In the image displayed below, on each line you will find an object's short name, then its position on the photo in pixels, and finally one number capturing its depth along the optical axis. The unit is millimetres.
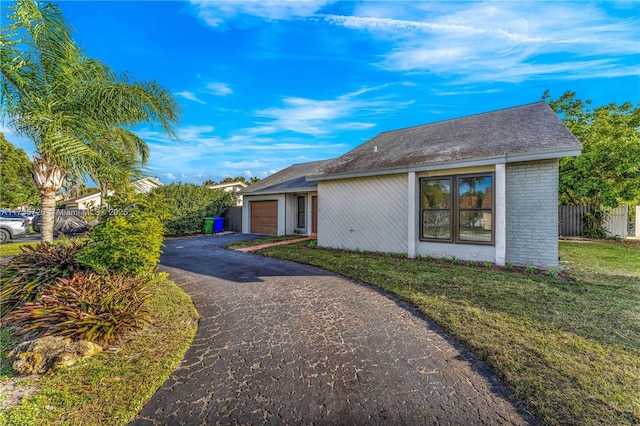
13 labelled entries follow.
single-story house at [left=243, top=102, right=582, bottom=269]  6898
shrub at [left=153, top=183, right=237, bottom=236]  15503
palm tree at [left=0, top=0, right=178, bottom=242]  4680
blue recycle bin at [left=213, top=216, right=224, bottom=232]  17144
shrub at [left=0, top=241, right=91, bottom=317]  4453
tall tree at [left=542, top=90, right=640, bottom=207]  12117
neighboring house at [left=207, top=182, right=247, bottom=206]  25319
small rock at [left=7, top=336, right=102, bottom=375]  2787
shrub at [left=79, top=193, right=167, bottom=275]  4516
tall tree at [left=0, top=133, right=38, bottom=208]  26547
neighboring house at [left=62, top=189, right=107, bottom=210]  24909
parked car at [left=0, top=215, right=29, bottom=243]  12561
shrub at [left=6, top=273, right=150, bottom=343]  3379
